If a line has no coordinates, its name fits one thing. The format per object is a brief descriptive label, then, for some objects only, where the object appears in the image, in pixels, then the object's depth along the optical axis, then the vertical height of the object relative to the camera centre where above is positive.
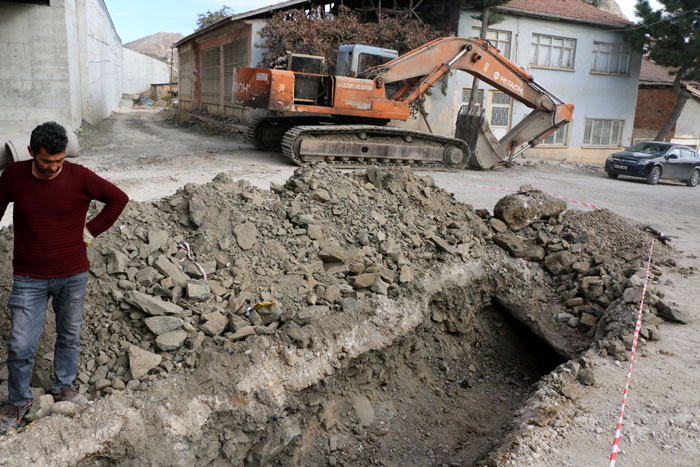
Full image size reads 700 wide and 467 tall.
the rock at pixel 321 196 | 6.62 -0.80
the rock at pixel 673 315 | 5.48 -1.70
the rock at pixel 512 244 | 7.11 -1.37
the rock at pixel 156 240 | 5.03 -1.10
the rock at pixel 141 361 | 3.92 -1.75
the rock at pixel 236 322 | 4.48 -1.63
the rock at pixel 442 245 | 6.60 -1.33
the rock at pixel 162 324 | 4.23 -1.58
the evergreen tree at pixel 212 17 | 35.06 +7.07
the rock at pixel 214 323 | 4.39 -1.62
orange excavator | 11.70 +0.62
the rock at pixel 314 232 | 5.98 -1.12
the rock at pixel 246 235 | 5.45 -1.10
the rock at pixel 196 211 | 5.46 -0.89
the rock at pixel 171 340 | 4.14 -1.67
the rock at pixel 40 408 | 3.47 -1.88
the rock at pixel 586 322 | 5.85 -1.93
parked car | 15.62 -0.48
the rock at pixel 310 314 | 4.70 -1.61
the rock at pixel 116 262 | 4.64 -1.22
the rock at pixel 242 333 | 4.37 -1.68
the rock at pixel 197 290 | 4.61 -1.41
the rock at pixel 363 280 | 5.50 -1.50
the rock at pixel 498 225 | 7.58 -1.21
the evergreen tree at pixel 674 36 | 20.81 +4.39
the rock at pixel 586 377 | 4.48 -1.94
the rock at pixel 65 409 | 3.50 -1.88
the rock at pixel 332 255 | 5.71 -1.31
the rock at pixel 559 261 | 6.94 -1.54
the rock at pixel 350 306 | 5.05 -1.62
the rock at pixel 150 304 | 4.33 -1.46
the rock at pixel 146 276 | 4.61 -1.32
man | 3.21 -0.76
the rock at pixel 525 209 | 7.76 -0.98
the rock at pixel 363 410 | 4.90 -2.52
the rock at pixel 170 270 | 4.76 -1.30
